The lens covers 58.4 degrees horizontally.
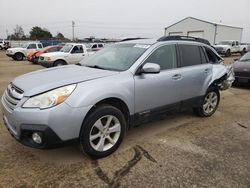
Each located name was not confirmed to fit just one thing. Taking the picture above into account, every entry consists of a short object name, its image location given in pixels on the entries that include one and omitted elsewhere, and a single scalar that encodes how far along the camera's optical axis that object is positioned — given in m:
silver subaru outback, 2.59
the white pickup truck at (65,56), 12.79
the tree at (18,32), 81.53
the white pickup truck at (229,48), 25.94
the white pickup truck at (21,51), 20.36
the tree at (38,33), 68.44
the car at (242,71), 8.02
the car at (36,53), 16.30
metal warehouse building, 35.12
